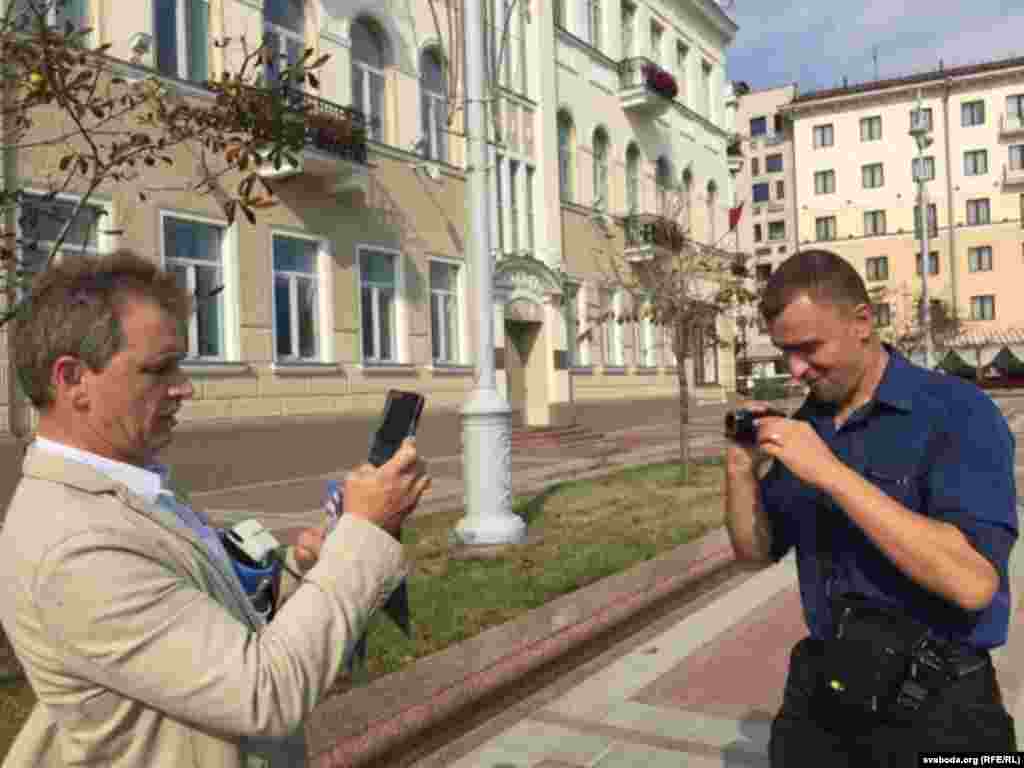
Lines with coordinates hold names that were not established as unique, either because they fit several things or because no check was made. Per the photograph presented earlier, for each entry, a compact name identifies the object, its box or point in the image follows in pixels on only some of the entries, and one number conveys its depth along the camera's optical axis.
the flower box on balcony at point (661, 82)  25.05
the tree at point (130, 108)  4.15
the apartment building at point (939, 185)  53.31
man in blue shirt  1.88
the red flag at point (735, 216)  20.27
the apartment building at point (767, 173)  69.56
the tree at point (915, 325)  33.19
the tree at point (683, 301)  12.73
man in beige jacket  1.38
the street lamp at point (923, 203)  25.86
